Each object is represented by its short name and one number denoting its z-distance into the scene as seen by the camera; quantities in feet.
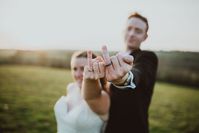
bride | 5.18
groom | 4.83
